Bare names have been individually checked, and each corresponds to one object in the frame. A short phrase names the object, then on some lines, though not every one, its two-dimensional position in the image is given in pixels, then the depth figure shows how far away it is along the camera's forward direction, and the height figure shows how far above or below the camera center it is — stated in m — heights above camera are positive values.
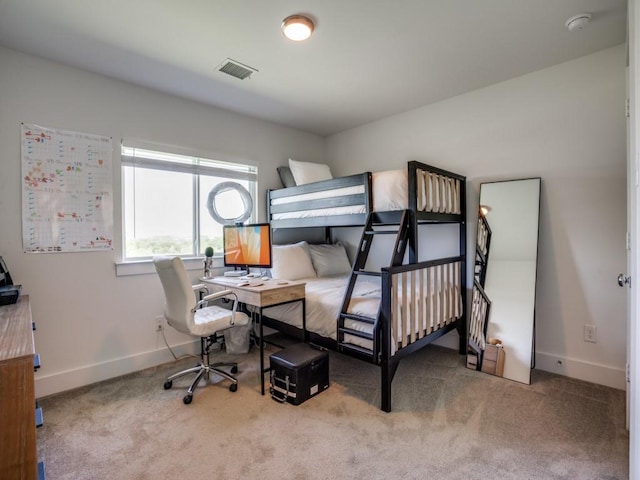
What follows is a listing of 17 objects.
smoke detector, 1.91 +1.35
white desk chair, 2.14 -0.60
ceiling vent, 2.39 +1.35
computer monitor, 2.91 -0.08
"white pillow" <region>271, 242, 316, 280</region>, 3.27 -0.28
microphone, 3.02 -0.23
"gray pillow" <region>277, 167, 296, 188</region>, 3.69 +0.72
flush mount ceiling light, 1.89 +1.32
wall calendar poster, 2.26 +0.36
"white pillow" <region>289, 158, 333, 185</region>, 3.57 +0.76
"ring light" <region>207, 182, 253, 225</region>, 3.29 +0.38
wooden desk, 2.28 -0.44
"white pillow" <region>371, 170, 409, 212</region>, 2.34 +0.36
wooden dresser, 0.89 -0.52
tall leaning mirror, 2.50 -0.39
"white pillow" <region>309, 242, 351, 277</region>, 3.61 -0.28
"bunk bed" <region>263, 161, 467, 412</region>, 2.07 -0.38
